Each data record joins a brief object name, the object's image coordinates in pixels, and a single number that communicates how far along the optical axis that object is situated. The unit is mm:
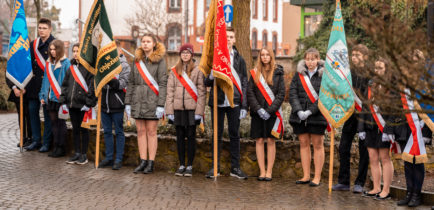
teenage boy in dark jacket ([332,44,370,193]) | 8719
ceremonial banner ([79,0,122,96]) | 10242
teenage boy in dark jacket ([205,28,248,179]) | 9625
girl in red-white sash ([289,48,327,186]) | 9156
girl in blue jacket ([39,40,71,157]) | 11117
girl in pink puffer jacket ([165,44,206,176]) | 9672
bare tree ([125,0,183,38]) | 46812
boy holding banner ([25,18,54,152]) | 11844
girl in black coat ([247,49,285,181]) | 9461
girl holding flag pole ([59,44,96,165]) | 10547
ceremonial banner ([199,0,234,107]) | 9352
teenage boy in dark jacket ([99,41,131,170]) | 10281
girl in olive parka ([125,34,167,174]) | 9914
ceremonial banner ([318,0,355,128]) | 8750
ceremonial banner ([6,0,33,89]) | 11680
